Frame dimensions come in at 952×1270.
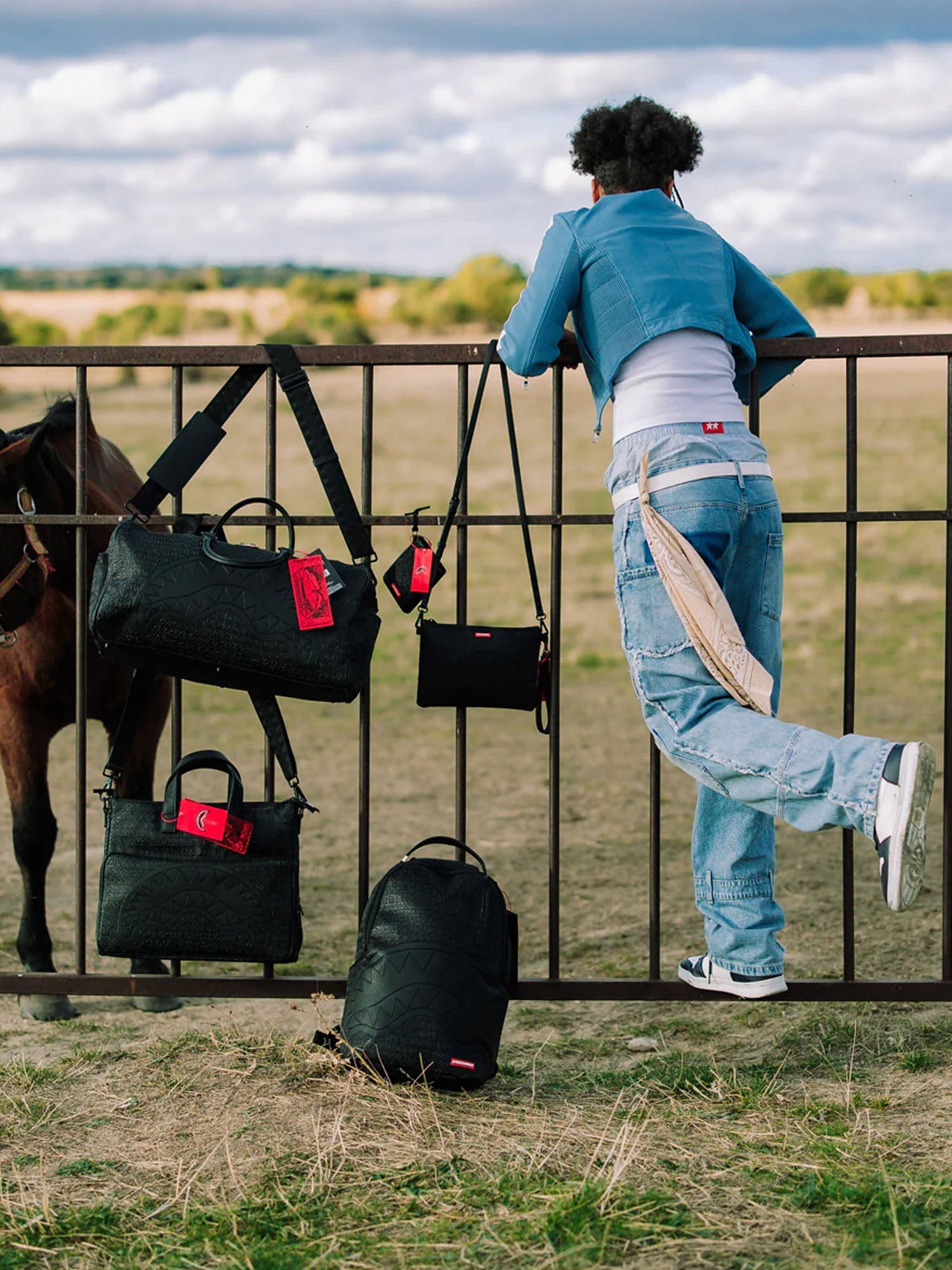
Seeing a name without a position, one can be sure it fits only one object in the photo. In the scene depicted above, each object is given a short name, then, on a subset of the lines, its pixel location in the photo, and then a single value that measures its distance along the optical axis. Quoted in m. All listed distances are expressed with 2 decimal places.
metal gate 3.62
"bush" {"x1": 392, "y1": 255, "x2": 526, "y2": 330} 52.94
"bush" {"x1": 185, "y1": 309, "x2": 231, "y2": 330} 55.03
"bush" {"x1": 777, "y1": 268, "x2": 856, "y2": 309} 51.38
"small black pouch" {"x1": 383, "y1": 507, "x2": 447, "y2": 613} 3.46
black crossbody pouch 3.51
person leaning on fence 3.17
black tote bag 3.43
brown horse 4.15
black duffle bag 3.27
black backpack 3.23
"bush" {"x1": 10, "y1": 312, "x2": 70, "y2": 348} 49.34
